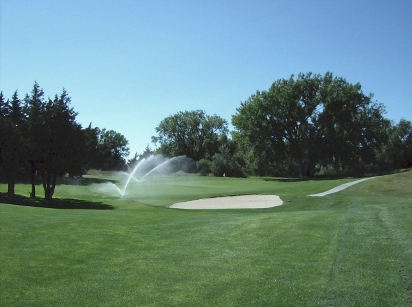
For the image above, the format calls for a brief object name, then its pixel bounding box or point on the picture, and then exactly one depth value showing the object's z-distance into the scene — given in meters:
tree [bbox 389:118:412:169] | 76.94
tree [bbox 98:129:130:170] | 99.81
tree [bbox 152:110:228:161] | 101.69
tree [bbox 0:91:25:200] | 27.72
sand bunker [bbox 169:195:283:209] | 23.75
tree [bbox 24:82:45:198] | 29.14
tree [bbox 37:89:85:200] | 29.52
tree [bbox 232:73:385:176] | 61.09
